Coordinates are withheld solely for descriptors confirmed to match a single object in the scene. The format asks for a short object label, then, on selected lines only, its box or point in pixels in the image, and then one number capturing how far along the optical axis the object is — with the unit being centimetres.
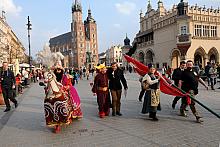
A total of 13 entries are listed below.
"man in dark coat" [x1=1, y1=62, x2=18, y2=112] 1049
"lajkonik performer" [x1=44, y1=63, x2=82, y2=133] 682
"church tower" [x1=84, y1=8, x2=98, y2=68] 13692
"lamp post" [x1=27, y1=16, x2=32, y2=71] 3243
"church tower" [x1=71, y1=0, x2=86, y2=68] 13118
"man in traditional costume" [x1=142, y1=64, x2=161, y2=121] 782
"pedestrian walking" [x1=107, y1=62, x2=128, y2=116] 887
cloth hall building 4191
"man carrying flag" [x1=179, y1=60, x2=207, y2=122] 789
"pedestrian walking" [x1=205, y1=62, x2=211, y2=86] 1789
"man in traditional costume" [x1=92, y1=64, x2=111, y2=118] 866
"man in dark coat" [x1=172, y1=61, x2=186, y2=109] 977
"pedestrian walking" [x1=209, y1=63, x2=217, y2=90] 1647
